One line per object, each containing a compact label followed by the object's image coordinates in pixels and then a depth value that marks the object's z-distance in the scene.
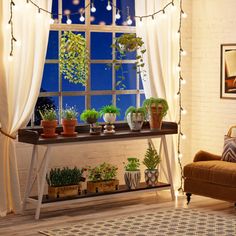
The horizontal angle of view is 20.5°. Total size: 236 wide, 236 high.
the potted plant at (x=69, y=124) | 6.86
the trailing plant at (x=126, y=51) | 7.68
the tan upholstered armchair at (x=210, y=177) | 6.81
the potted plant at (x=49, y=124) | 6.73
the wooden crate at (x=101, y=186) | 7.14
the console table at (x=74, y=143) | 6.60
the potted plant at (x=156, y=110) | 7.52
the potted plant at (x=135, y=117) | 7.38
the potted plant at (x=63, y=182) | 6.84
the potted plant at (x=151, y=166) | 7.55
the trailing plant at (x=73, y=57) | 7.42
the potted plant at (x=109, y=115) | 7.23
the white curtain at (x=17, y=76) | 6.76
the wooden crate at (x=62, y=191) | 6.82
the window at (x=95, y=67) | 7.48
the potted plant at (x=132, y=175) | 7.37
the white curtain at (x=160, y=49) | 7.94
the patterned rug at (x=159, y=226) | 6.02
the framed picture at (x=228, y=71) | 7.92
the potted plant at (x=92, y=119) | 7.07
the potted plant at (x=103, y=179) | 7.15
